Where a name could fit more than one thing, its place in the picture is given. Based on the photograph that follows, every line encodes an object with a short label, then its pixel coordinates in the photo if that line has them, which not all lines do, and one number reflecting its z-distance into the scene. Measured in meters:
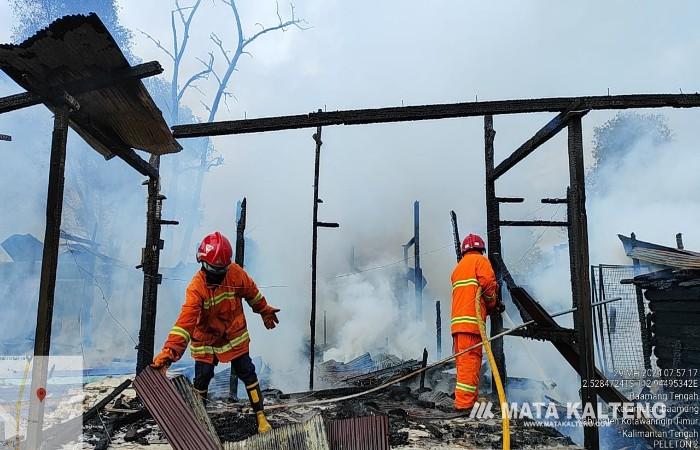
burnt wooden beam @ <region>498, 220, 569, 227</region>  7.48
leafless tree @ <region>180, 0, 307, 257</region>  25.06
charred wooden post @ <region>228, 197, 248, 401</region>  7.83
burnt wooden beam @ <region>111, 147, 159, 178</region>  6.27
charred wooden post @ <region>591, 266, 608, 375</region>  9.22
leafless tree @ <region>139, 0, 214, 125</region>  26.56
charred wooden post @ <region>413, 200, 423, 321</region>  14.16
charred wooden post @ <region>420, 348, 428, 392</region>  8.58
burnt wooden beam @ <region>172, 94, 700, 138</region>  5.40
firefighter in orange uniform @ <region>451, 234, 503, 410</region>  5.44
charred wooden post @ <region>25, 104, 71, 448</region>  3.96
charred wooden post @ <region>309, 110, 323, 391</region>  8.92
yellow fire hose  3.68
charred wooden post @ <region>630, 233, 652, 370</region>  7.93
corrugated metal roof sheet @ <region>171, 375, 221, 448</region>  3.65
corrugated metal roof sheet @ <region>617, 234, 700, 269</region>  6.84
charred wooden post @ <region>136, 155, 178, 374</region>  6.88
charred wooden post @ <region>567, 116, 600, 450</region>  4.81
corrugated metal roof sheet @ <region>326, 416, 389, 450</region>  3.19
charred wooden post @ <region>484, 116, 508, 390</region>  7.51
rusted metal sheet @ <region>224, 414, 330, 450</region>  3.15
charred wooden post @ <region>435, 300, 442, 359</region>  12.48
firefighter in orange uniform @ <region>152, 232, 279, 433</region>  4.83
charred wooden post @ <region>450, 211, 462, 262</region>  8.27
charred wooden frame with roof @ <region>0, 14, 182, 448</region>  3.97
